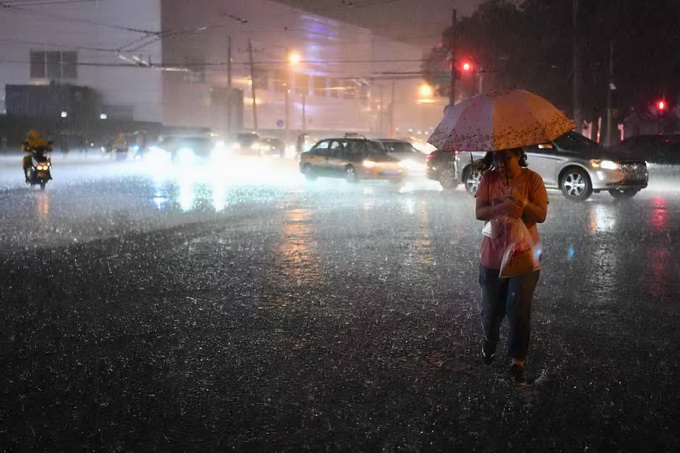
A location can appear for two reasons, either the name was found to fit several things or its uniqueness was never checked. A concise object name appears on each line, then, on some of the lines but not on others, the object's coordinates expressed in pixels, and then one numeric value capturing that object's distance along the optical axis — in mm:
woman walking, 5441
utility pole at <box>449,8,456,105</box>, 43753
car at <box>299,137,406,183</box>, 27438
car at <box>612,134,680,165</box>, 31438
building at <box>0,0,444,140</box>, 62000
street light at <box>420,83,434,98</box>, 118281
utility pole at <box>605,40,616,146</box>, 36500
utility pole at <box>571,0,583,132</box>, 33312
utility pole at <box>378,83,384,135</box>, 92812
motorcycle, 24547
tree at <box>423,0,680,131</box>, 39781
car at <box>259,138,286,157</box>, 55219
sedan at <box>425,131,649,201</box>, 20188
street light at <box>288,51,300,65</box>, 74688
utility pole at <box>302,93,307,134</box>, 79438
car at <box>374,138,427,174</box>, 31266
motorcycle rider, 24250
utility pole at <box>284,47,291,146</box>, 69994
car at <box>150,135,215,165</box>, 44125
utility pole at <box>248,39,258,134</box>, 63156
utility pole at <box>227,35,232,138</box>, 57188
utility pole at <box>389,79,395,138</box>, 87631
